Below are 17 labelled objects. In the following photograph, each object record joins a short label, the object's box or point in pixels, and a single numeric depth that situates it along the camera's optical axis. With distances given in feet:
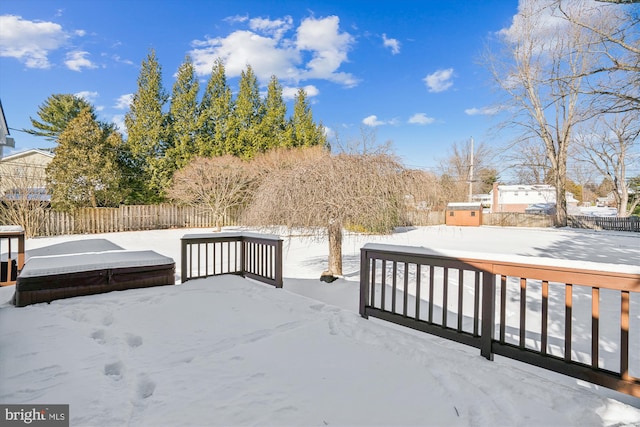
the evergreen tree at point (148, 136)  52.54
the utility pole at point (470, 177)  75.41
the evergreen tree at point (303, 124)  66.69
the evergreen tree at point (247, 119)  58.44
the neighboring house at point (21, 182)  36.65
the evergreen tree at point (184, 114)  54.75
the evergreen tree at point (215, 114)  56.54
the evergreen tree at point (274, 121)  61.52
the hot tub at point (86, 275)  10.87
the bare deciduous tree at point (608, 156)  60.80
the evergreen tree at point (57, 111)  59.41
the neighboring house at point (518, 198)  92.12
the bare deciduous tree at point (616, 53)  23.27
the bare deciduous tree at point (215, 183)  47.19
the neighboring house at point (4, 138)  19.98
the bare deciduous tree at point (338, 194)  14.93
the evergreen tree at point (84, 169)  41.01
